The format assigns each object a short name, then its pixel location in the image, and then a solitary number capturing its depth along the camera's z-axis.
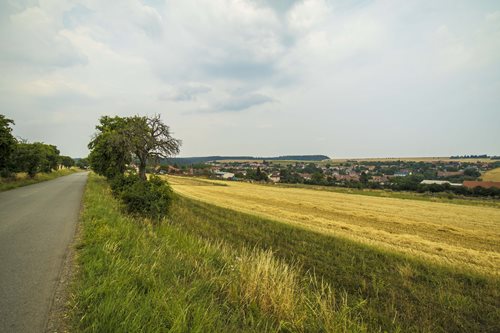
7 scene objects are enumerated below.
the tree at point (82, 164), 152.93
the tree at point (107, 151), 23.52
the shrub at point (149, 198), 13.35
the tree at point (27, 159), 28.48
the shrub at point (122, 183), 17.36
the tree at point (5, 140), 18.62
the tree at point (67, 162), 105.24
